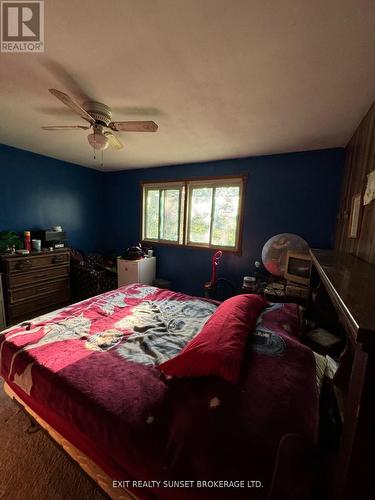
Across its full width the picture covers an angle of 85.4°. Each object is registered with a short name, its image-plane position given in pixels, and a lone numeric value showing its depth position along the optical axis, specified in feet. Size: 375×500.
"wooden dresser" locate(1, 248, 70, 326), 8.53
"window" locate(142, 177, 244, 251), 10.36
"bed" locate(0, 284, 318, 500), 2.20
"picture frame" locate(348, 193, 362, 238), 5.28
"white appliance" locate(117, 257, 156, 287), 11.17
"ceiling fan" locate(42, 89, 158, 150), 5.21
